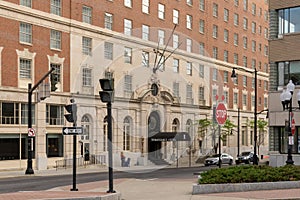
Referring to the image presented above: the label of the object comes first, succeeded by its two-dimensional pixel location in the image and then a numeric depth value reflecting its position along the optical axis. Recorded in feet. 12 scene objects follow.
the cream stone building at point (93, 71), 151.43
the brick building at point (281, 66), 134.10
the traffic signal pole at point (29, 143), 131.75
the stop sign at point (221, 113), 78.06
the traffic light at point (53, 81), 122.04
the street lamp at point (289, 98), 94.62
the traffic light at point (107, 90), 66.13
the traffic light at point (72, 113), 72.28
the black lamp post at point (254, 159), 158.81
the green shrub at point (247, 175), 70.59
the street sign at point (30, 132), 133.18
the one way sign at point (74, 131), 72.81
